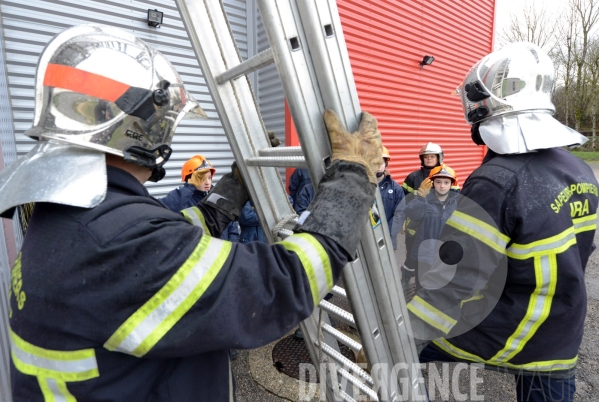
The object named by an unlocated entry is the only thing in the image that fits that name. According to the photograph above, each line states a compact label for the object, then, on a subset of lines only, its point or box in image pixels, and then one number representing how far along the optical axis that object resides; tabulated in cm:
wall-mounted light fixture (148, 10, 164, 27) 418
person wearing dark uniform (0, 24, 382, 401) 83
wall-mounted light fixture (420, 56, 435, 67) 691
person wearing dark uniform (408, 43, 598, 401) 156
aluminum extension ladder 106
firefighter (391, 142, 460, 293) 372
